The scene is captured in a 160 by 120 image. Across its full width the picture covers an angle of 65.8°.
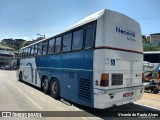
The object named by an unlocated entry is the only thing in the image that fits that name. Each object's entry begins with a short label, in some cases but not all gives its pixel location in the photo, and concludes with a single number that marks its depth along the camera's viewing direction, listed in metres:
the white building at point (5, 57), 47.52
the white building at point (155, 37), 76.14
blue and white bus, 4.31
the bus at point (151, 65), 11.26
